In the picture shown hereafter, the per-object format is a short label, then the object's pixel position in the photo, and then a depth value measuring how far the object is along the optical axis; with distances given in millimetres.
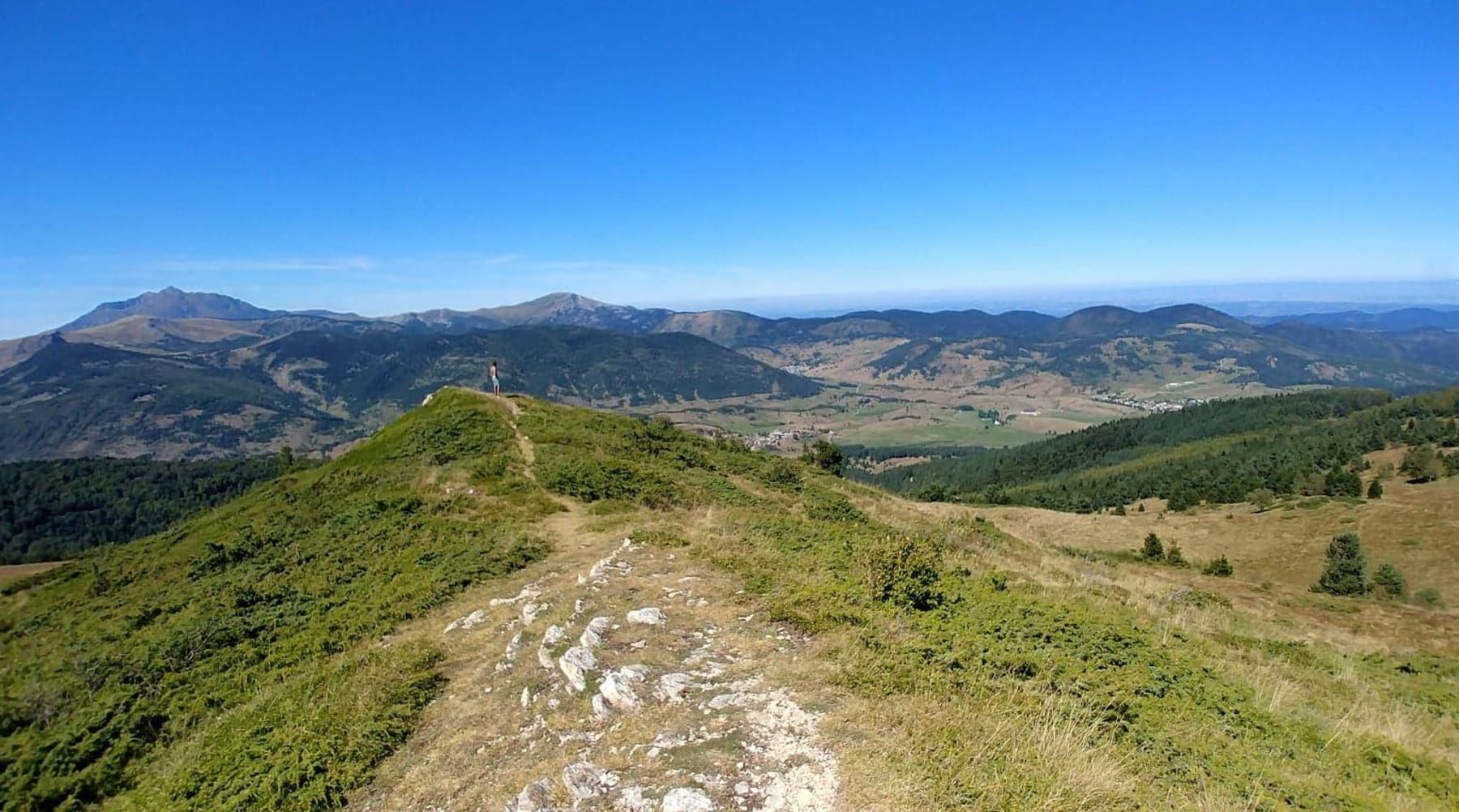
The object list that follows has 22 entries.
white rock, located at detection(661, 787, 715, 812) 6129
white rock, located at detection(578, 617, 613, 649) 10549
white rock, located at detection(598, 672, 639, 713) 8586
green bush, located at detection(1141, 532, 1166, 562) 35312
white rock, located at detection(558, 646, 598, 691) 9453
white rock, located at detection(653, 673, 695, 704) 8609
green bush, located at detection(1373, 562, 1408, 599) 31328
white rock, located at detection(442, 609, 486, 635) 13594
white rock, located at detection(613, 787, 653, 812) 6348
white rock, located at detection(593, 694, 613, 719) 8516
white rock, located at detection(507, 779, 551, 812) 6723
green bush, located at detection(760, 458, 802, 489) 34625
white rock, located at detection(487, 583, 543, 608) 14594
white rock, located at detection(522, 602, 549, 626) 12851
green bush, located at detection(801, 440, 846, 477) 54031
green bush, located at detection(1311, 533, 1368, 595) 30250
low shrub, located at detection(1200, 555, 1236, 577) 30219
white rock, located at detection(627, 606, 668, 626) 11359
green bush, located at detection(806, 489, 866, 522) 26134
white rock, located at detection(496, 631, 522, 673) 10969
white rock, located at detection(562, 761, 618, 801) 6730
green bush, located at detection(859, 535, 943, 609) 11266
